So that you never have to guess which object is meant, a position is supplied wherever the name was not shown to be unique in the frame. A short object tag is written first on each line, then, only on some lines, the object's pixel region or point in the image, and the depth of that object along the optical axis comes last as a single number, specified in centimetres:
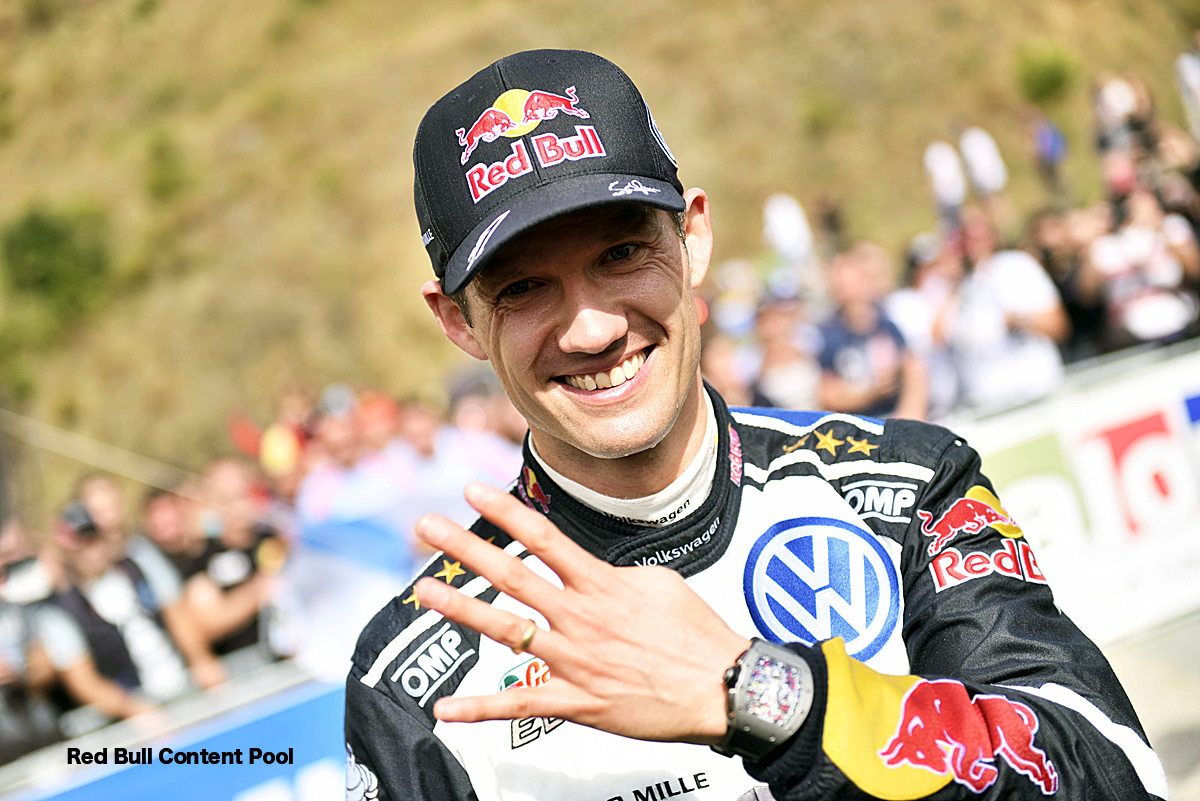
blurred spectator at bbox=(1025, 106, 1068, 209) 1789
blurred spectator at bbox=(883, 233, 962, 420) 800
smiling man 136
